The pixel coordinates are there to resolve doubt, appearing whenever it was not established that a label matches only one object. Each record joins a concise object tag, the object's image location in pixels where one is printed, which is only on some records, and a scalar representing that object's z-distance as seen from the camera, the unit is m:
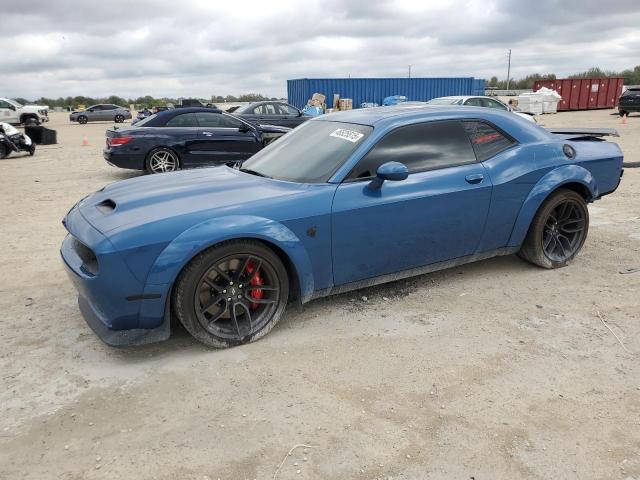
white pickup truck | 27.98
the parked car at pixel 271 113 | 16.20
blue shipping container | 31.38
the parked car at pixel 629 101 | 26.02
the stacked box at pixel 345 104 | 29.68
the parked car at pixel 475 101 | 13.79
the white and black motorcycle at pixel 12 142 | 14.59
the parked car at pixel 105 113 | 37.69
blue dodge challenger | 3.12
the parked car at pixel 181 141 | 9.73
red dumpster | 33.97
